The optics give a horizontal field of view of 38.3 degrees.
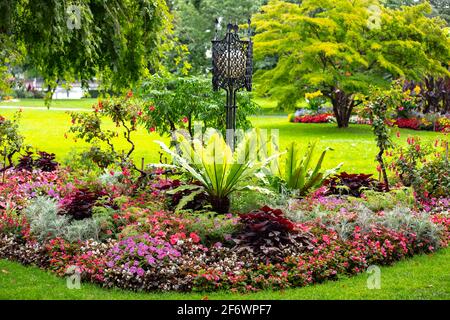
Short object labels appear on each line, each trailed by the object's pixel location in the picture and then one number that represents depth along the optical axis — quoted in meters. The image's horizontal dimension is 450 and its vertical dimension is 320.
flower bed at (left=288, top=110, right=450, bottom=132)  21.36
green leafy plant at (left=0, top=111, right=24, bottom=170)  9.90
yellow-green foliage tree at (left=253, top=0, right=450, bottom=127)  18.95
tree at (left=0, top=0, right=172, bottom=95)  8.44
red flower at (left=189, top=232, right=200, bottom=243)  6.28
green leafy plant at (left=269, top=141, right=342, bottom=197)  8.35
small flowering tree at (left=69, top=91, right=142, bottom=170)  10.55
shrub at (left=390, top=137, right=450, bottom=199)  8.88
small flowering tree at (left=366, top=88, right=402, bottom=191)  9.02
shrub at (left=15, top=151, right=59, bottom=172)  10.58
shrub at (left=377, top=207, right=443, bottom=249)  7.02
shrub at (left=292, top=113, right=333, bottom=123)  23.81
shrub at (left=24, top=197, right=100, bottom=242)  6.52
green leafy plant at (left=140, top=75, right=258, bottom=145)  11.29
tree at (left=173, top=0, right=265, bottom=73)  35.06
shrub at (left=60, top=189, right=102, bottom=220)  6.96
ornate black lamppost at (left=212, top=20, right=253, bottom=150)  8.61
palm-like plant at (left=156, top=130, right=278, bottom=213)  7.37
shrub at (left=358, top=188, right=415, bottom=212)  7.89
